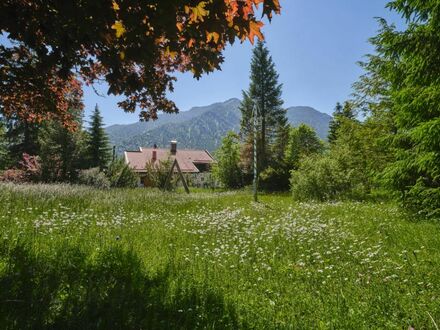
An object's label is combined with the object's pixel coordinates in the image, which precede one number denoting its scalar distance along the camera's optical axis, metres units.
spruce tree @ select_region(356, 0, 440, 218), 7.46
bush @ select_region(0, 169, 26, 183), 27.38
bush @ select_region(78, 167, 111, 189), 24.50
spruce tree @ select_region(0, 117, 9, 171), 37.72
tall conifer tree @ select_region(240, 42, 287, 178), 43.34
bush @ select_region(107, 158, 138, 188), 26.20
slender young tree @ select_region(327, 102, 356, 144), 49.30
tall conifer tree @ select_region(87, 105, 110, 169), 39.28
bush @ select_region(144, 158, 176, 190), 24.08
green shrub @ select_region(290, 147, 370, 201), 18.09
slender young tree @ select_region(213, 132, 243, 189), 39.88
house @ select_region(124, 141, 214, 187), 55.81
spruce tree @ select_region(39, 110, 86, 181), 26.47
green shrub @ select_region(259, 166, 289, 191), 34.09
